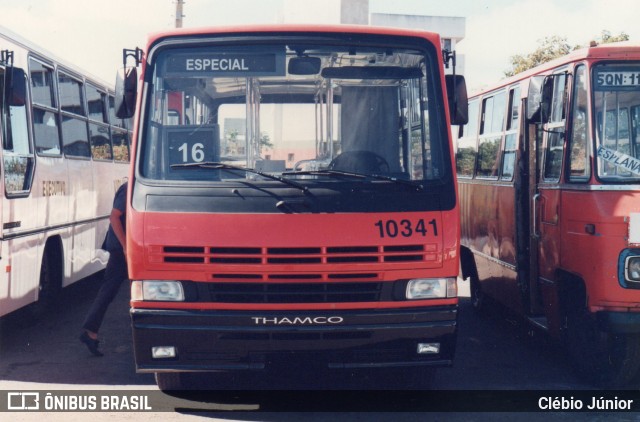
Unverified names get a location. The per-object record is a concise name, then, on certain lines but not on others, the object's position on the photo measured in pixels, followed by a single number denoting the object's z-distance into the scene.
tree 26.17
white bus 8.28
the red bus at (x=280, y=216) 6.03
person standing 7.95
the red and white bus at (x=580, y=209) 6.61
